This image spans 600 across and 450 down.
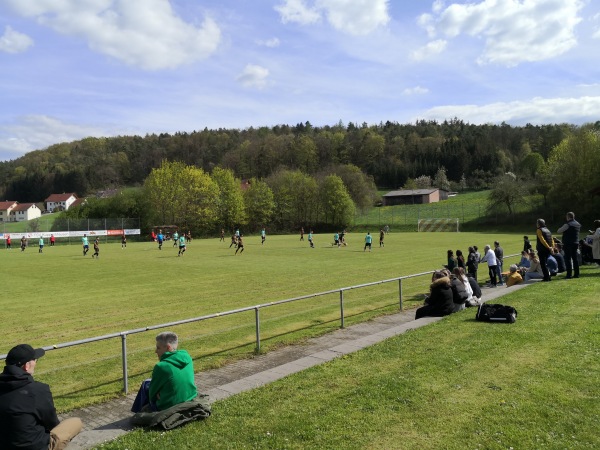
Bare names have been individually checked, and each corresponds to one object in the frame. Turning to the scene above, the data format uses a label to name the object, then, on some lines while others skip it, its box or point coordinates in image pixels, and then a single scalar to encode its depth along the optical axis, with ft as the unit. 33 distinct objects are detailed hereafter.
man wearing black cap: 12.88
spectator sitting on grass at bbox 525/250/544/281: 50.71
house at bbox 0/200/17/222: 435.53
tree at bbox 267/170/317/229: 276.82
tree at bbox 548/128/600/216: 200.23
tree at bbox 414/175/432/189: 433.07
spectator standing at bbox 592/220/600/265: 47.75
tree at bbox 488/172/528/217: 226.58
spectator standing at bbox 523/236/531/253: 63.82
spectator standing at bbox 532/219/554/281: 44.68
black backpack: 28.81
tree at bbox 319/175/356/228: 267.59
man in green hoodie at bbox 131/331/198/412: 16.66
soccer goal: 229.86
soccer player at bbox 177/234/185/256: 112.84
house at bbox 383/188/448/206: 379.76
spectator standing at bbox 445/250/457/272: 52.08
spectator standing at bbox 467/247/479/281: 52.44
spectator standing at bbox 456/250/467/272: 50.08
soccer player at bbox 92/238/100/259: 116.41
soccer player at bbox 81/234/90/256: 122.81
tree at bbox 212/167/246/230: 258.78
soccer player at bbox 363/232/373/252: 115.85
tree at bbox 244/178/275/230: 268.21
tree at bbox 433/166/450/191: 431.43
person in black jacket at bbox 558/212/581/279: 43.93
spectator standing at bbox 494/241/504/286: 53.36
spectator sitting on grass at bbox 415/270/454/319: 33.65
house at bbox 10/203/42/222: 432.25
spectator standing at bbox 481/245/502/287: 52.37
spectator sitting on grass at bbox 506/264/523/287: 50.42
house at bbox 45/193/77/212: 435.94
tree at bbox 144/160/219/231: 247.50
